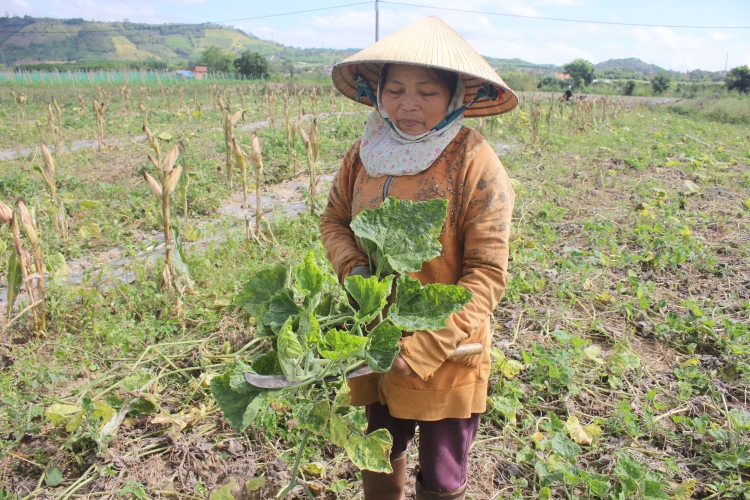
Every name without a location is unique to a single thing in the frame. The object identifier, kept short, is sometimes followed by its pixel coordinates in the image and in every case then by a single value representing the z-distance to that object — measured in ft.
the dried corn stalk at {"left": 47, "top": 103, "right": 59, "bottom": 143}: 24.42
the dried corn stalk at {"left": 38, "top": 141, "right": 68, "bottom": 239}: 12.55
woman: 3.86
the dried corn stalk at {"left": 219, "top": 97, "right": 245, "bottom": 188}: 14.98
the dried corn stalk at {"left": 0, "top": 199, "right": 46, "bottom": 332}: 8.15
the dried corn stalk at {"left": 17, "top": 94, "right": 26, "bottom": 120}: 34.29
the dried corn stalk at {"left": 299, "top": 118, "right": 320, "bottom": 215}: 14.85
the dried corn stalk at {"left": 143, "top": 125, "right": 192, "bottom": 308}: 9.02
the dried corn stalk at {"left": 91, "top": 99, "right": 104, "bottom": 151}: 25.86
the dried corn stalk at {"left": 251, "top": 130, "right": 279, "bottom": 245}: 12.62
